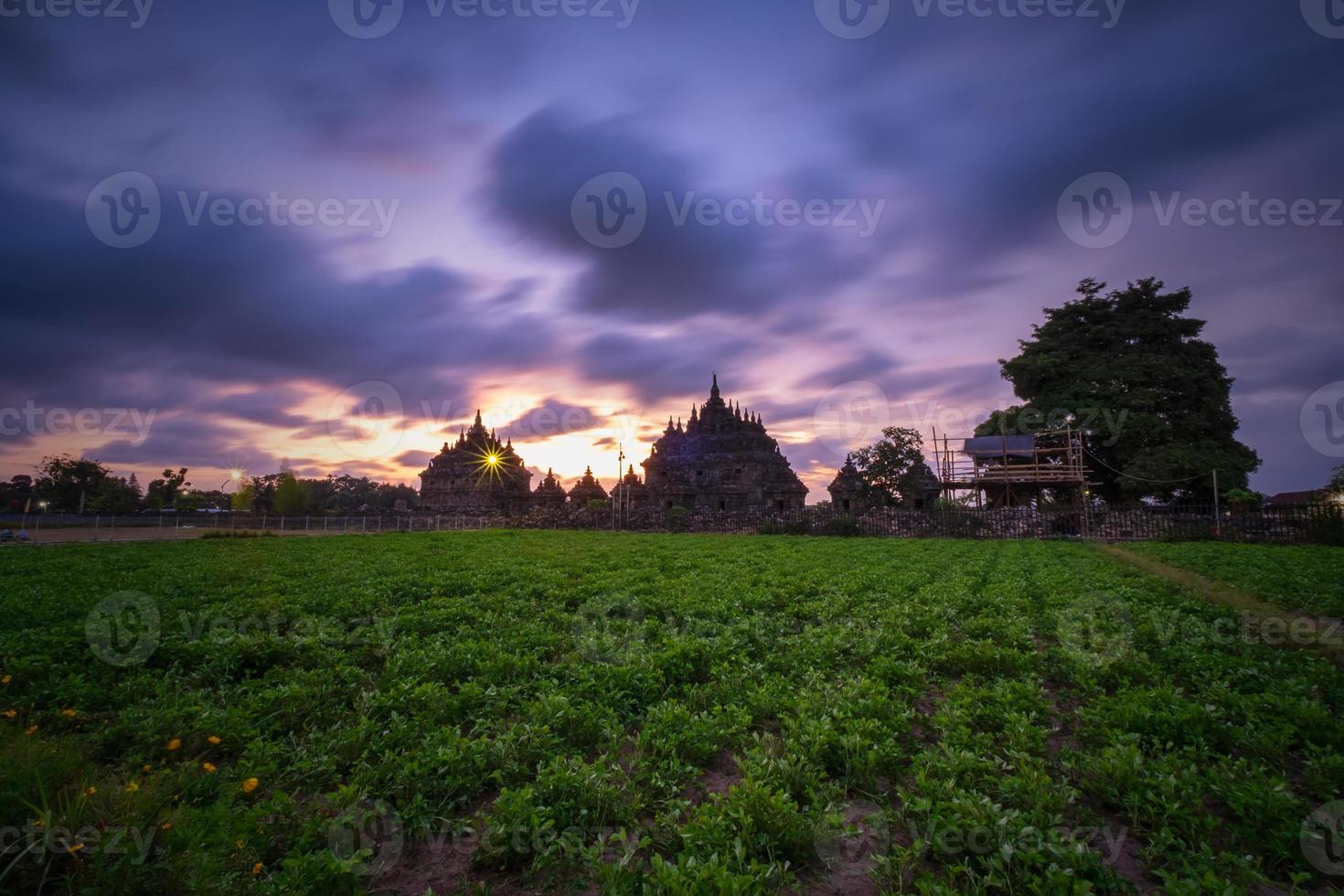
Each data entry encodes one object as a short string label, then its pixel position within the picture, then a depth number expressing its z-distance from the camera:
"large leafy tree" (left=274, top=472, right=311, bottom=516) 80.69
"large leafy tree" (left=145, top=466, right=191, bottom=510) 83.00
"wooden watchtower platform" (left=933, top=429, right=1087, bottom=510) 32.12
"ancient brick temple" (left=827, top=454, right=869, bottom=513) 46.16
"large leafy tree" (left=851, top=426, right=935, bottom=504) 47.88
